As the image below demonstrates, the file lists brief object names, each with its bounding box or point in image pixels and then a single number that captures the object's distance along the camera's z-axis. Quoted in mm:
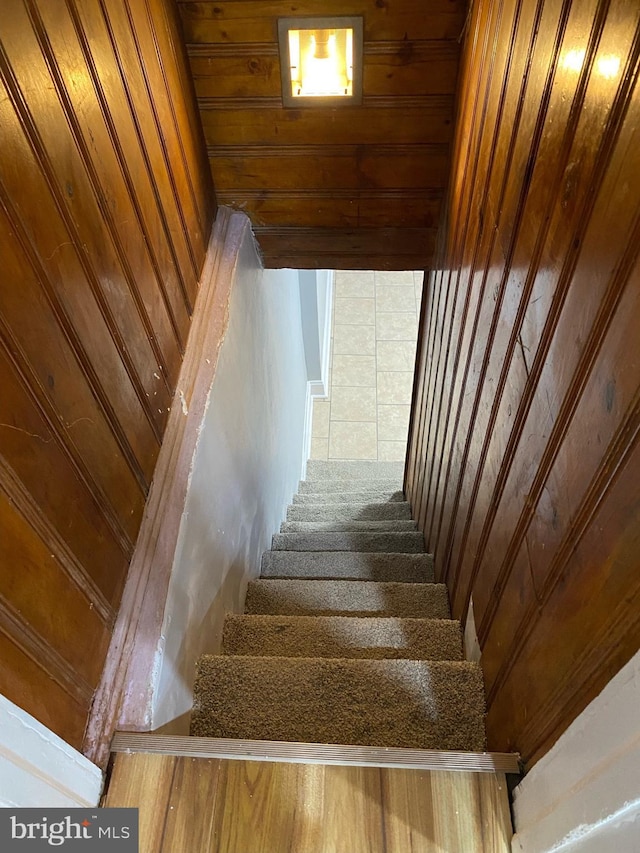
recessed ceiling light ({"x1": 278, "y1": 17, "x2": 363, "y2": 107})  1558
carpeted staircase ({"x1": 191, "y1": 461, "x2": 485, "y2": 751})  1259
